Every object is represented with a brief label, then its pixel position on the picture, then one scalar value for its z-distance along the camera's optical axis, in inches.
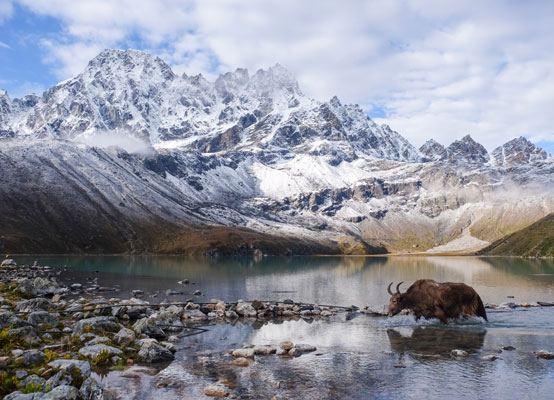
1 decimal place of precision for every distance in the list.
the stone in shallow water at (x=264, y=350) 964.0
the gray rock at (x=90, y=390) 613.6
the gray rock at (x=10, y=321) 926.4
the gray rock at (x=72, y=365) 710.4
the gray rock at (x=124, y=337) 962.2
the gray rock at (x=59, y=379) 631.1
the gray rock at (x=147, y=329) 1103.6
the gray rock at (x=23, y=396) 565.3
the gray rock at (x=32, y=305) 1227.9
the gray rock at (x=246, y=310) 1494.8
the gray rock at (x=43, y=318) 1056.7
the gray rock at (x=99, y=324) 1024.2
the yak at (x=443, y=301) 1274.6
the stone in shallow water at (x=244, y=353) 935.0
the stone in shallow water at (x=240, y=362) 873.3
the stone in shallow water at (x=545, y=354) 913.6
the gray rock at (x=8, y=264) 3134.1
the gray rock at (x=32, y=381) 623.2
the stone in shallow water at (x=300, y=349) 967.6
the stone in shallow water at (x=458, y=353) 936.3
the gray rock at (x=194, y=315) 1428.4
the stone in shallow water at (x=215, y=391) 697.6
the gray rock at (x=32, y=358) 737.0
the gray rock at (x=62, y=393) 576.7
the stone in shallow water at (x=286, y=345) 996.6
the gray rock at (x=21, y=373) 666.0
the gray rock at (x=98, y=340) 914.4
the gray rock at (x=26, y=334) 884.0
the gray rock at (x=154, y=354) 890.1
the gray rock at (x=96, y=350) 849.3
